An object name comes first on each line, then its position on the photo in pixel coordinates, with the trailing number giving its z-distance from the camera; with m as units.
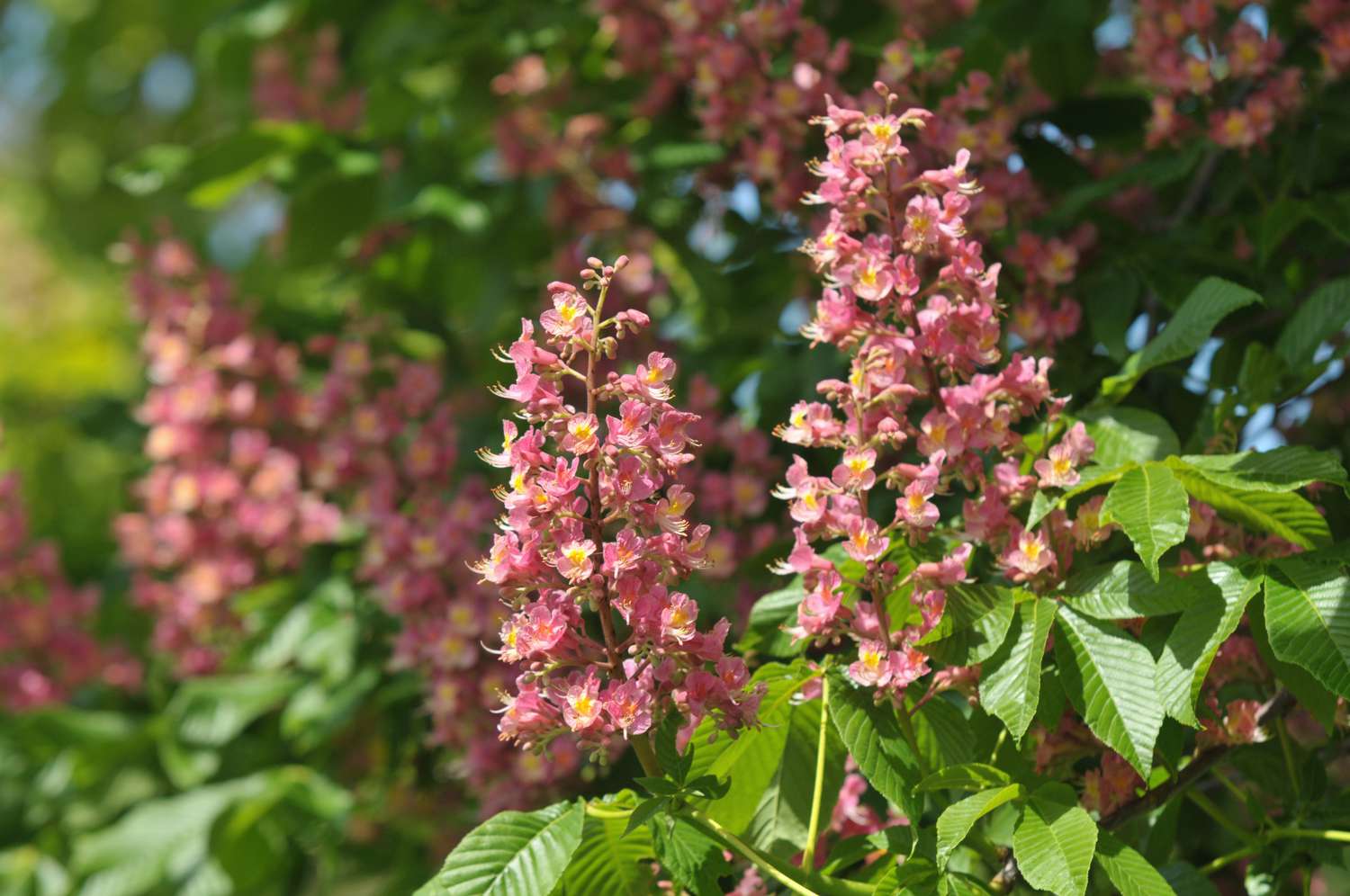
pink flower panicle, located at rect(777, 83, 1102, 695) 1.38
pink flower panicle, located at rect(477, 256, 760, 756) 1.33
